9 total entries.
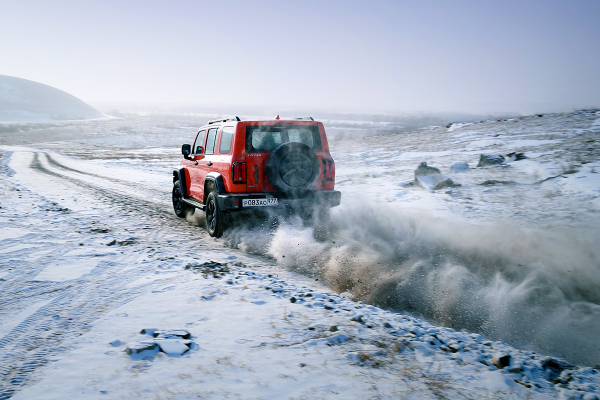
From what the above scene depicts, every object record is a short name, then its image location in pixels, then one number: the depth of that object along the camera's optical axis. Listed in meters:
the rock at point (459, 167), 12.12
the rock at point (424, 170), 11.41
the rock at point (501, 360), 2.70
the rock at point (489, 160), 12.03
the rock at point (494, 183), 9.78
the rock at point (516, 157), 11.99
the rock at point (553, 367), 2.62
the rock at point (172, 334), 3.03
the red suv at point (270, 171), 6.10
